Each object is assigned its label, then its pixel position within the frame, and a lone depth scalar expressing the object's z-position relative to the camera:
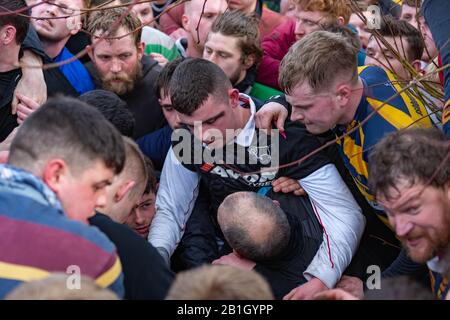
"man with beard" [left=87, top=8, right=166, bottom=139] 4.59
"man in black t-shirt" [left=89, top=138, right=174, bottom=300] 2.50
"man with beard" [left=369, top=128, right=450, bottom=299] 2.77
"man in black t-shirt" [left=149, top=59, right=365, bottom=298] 3.65
